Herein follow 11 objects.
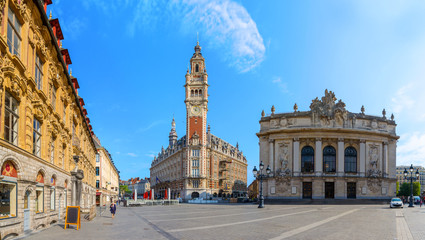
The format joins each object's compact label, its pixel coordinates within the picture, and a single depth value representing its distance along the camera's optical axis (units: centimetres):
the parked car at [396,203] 4906
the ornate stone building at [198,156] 11088
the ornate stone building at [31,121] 1452
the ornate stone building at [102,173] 7475
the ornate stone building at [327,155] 6869
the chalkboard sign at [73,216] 2134
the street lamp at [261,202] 4996
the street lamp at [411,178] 4976
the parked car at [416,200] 7551
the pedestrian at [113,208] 3338
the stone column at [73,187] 2936
